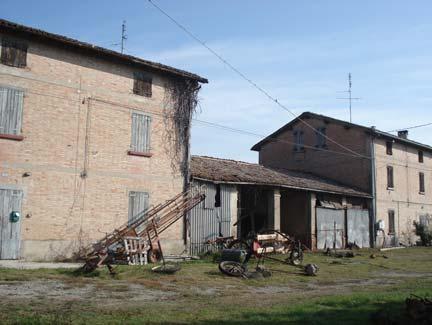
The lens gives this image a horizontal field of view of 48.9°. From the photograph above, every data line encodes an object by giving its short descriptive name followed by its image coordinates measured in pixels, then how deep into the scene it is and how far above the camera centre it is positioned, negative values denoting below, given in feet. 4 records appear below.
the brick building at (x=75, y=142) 50.93 +9.04
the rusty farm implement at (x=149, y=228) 53.21 -0.94
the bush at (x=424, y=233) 110.11 -1.63
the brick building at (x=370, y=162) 101.91 +14.26
